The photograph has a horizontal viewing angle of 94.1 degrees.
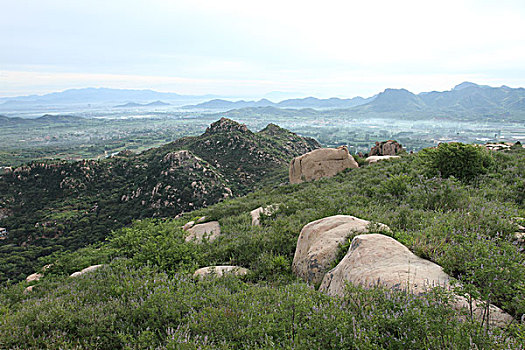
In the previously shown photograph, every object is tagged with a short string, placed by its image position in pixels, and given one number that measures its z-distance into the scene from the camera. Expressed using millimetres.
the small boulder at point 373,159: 22386
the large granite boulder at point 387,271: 3283
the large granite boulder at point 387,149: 27422
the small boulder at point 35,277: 9023
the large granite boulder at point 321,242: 5331
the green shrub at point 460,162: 10594
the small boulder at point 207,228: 10703
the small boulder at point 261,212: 10539
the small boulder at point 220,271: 5395
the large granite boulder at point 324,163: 23062
